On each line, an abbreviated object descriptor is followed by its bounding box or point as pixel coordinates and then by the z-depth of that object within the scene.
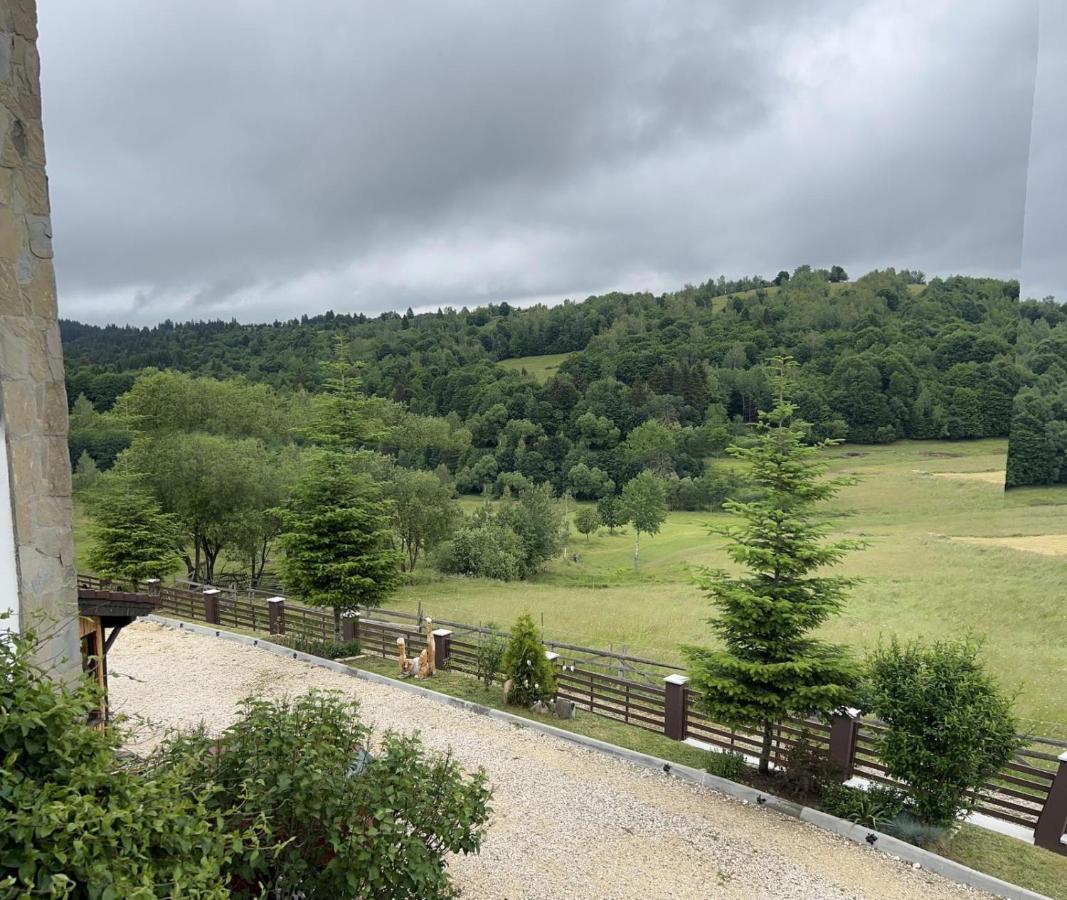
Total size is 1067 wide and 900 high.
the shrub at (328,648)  13.22
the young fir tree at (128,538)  19.36
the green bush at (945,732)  6.82
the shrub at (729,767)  8.45
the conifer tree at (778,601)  8.09
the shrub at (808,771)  8.02
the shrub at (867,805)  7.29
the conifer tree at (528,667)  10.40
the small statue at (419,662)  11.87
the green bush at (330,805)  3.56
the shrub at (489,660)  11.38
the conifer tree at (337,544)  13.59
